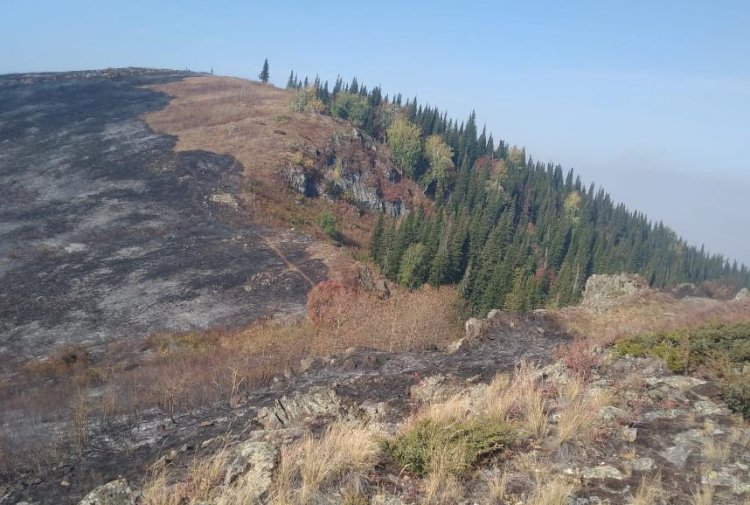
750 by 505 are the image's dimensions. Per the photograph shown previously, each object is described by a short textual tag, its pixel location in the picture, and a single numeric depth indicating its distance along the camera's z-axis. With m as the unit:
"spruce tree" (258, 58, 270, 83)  141.00
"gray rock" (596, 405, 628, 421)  8.24
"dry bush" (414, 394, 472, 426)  7.63
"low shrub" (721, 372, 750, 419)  8.20
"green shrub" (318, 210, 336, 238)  52.00
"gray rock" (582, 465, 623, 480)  6.57
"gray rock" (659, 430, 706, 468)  7.01
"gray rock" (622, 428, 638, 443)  7.57
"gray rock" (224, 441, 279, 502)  6.29
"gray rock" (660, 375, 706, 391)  9.78
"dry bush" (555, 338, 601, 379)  11.14
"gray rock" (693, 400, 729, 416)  8.52
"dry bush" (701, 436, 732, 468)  6.81
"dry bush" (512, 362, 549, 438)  7.67
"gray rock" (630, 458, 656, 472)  6.78
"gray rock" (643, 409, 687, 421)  8.43
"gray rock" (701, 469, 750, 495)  6.16
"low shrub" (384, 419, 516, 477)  6.67
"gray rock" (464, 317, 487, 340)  19.07
